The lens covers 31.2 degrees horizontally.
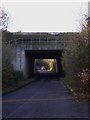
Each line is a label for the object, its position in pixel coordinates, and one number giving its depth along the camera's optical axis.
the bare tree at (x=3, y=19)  12.94
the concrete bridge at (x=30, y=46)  21.97
